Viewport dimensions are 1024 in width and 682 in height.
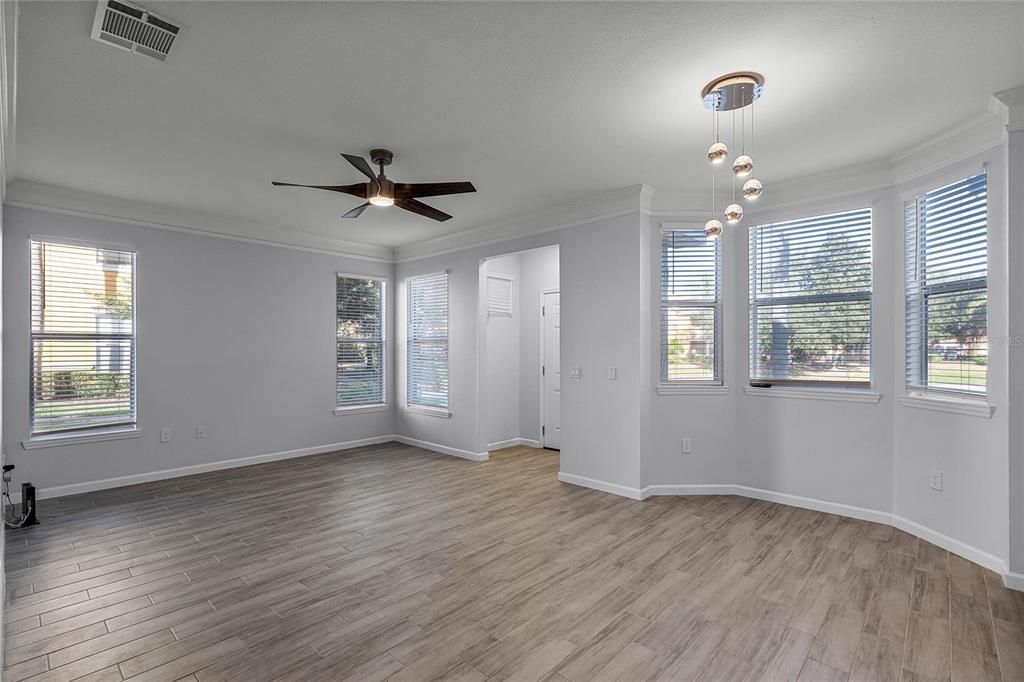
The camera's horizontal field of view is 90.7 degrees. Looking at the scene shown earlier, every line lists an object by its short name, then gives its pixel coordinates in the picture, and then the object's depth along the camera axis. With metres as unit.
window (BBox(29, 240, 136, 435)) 4.55
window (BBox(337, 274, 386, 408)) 6.67
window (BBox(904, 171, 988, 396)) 3.26
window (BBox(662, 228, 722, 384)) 4.67
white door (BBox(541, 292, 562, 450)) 6.80
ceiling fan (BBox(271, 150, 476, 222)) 3.43
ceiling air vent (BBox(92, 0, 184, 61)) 2.14
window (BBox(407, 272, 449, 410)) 6.63
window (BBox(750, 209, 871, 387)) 4.04
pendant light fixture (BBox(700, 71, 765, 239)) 2.58
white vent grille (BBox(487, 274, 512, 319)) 6.70
